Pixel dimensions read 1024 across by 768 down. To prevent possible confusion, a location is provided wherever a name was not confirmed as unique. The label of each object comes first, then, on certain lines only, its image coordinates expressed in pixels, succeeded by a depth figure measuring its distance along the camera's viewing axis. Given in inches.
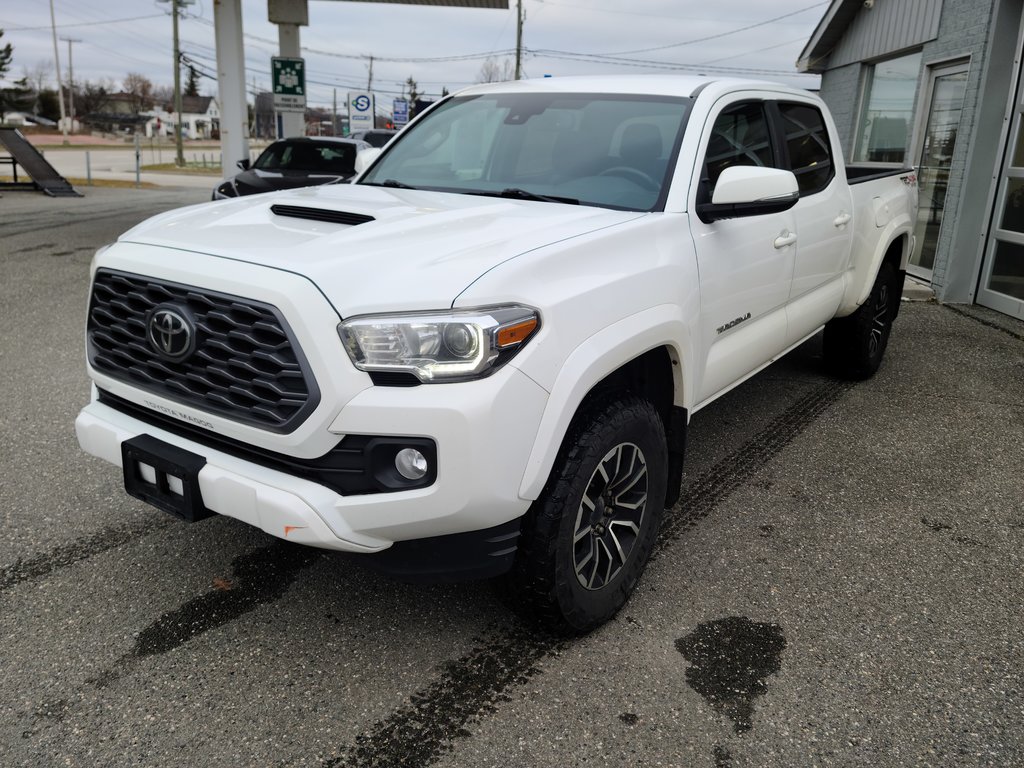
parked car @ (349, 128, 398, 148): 778.1
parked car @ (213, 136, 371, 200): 449.4
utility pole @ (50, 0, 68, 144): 2583.7
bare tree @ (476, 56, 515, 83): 2640.3
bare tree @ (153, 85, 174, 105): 4485.7
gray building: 320.8
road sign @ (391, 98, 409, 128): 1273.1
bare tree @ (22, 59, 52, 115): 3427.7
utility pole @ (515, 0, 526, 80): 1961.1
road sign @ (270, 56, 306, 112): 645.9
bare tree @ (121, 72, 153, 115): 4313.5
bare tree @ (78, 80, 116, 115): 4020.7
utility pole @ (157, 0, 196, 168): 1893.6
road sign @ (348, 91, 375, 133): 901.8
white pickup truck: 87.3
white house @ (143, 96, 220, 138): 3713.1
